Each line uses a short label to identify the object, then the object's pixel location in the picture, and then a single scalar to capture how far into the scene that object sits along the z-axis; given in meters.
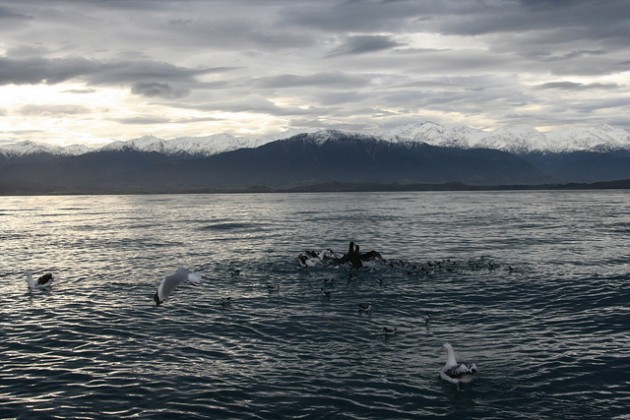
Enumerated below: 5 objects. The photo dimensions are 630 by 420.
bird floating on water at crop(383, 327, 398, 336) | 22.26
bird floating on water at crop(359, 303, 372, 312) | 26.01
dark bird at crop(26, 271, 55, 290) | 32.00
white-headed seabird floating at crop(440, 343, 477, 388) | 17.02
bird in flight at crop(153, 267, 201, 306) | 17.49
